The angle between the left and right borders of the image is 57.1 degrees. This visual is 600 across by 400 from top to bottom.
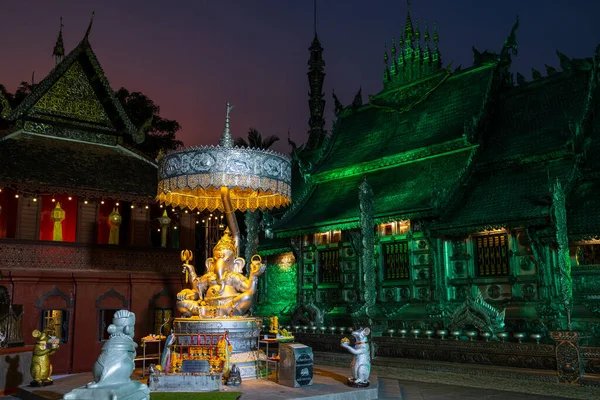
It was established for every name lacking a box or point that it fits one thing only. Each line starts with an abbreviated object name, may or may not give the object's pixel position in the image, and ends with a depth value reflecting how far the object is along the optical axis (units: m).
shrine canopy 10.97
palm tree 40.81
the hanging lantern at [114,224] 20.78
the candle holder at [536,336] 12.13
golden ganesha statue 11.07
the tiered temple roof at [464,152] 16.41
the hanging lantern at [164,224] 21.88
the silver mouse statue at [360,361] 10.19
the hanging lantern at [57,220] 20.52
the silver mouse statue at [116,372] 5.59
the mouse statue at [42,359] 10.94
